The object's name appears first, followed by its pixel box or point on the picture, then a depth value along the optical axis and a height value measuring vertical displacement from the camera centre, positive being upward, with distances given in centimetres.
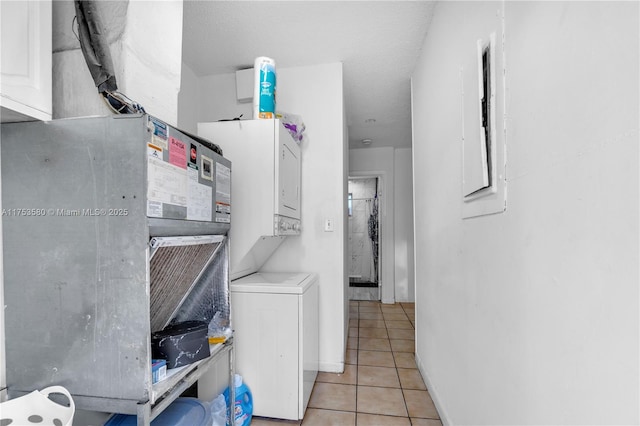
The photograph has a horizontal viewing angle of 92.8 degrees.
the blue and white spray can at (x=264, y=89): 215 +95
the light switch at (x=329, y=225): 271 -4
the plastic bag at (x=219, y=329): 150 -56
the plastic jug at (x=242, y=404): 183 -114
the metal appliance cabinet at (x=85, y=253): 95 -10
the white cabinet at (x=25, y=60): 87 +50
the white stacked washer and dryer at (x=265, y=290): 195 -45
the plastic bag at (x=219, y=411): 158 -100
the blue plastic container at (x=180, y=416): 120 -84
